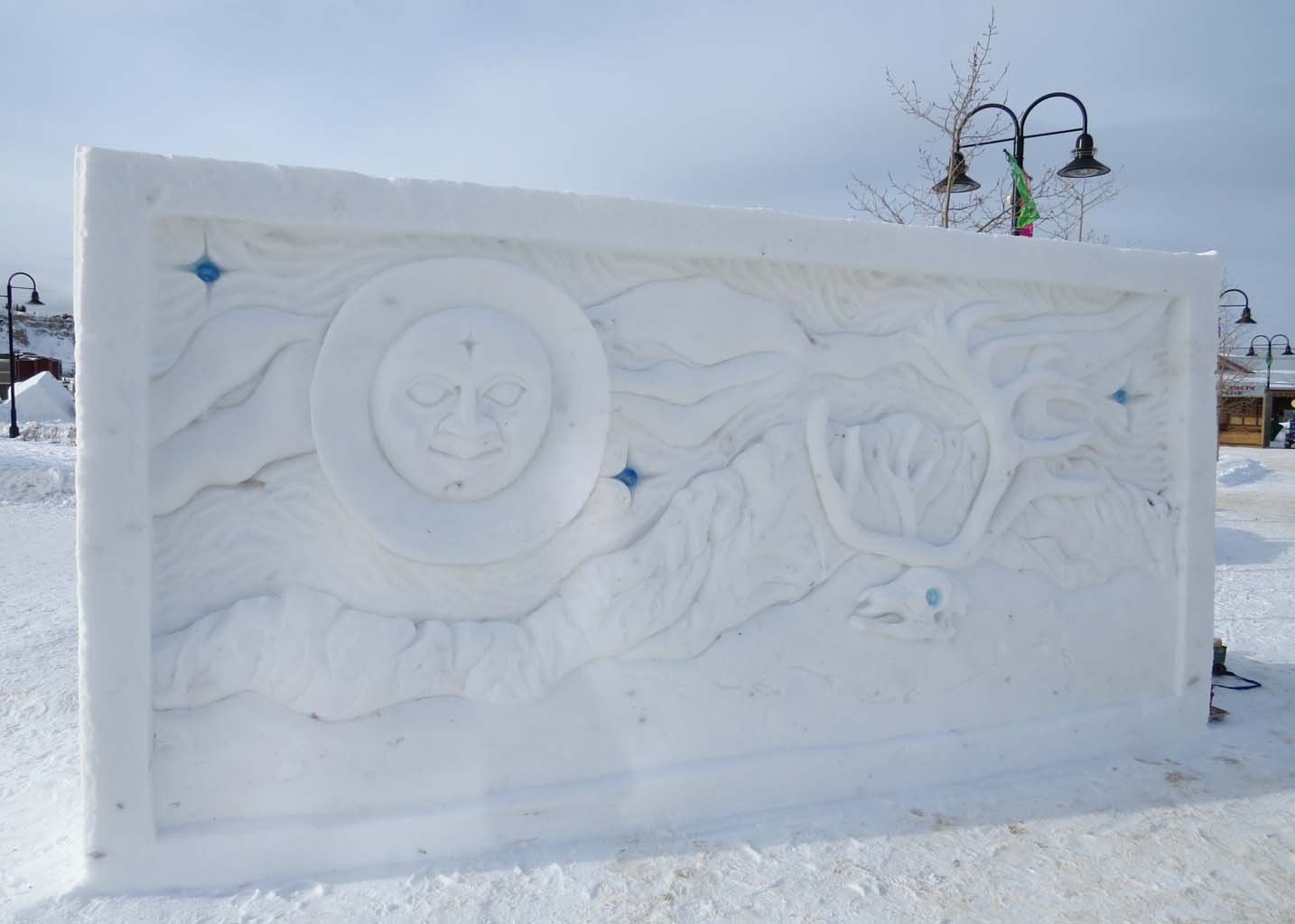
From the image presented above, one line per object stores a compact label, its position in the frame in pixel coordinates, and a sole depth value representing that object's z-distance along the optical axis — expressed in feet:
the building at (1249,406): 79.00
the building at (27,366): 97.45
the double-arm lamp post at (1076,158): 25.30
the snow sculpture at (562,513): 7.88
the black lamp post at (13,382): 51.57
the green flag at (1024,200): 25.50
